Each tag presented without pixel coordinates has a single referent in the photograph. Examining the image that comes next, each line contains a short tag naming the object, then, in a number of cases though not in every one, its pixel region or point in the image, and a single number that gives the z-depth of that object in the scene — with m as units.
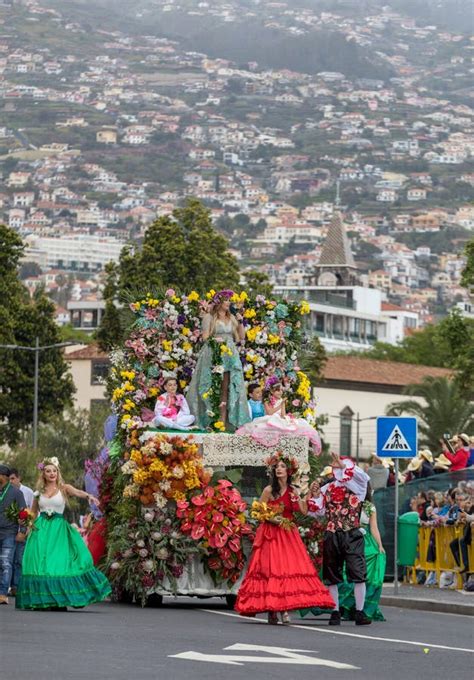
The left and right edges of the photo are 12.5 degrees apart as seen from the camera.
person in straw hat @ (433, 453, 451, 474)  35.19
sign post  30.15
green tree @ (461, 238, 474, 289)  48.12
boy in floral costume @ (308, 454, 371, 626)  21.52
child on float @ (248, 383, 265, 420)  25.00
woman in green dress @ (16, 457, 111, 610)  21.61
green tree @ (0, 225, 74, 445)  73.75
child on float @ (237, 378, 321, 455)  24.08
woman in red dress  20.95
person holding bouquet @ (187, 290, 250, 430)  24.69
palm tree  87.81
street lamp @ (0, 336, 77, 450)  70.99
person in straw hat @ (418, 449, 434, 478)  34.84
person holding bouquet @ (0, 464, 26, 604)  22.67
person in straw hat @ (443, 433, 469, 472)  32.78
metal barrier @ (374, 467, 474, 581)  32.91
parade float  23.56
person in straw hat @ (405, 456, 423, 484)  35.03
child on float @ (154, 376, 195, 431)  24.28
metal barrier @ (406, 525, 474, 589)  29.23
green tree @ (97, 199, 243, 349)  72.00
